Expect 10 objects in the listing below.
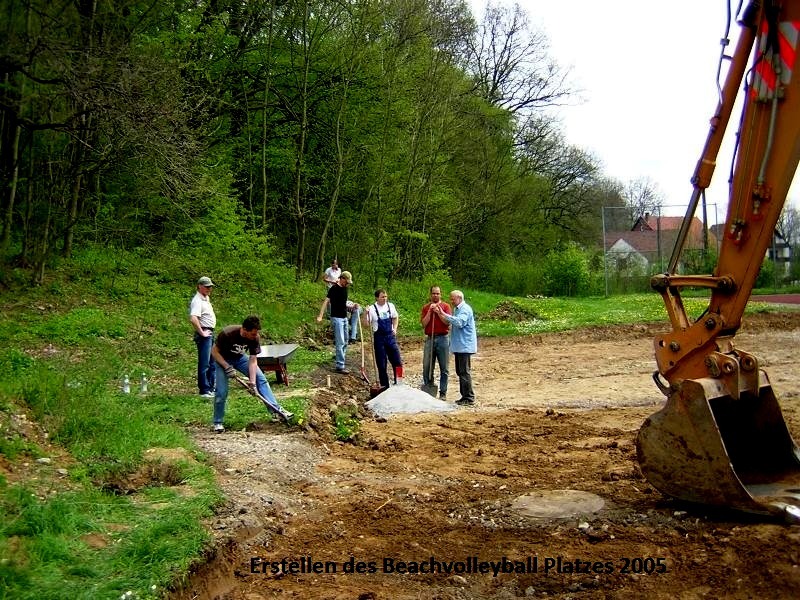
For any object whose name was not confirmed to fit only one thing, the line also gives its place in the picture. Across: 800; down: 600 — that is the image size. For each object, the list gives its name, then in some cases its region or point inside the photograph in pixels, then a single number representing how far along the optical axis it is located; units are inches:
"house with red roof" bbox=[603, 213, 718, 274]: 1355.8
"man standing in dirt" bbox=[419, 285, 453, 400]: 466.9
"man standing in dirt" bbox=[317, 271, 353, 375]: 546.3
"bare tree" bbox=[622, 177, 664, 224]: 2048.5
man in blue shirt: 449.4
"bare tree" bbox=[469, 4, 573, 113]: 1608.0
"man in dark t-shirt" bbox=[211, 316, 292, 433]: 333.7
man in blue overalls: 479.5
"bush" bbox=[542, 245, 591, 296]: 1477.6
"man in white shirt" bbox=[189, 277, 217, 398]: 427.5
